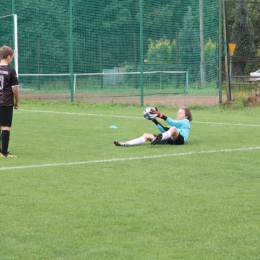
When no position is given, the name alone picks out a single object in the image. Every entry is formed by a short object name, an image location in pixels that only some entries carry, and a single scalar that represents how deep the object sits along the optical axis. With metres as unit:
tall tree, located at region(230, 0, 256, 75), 30.67
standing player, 10.52
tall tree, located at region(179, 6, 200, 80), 24.20
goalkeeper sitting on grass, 11.60
